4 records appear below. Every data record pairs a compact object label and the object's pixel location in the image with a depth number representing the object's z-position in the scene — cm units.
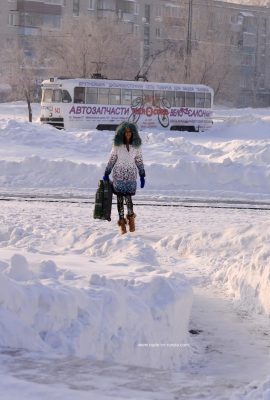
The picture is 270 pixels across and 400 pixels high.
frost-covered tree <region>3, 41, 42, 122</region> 6631
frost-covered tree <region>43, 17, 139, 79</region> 7138
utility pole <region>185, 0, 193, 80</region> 7293
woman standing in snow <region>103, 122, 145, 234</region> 1423
